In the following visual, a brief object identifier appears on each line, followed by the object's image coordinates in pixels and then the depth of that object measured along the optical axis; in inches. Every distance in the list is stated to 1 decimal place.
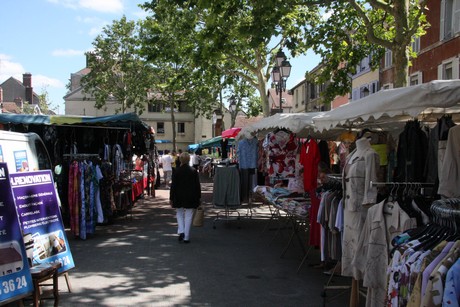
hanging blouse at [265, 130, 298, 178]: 392.2
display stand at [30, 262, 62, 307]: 189.0
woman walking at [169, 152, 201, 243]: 355.3
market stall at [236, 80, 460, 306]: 132.9
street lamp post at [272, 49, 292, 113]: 600.1
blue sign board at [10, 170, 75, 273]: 202.7
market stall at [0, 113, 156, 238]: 355.9
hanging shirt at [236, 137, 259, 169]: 465.6
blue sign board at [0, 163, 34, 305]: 173.8
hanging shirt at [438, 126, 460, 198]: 171.5
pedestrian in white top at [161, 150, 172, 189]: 859.6
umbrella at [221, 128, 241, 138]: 641.0
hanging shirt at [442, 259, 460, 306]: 99.0
